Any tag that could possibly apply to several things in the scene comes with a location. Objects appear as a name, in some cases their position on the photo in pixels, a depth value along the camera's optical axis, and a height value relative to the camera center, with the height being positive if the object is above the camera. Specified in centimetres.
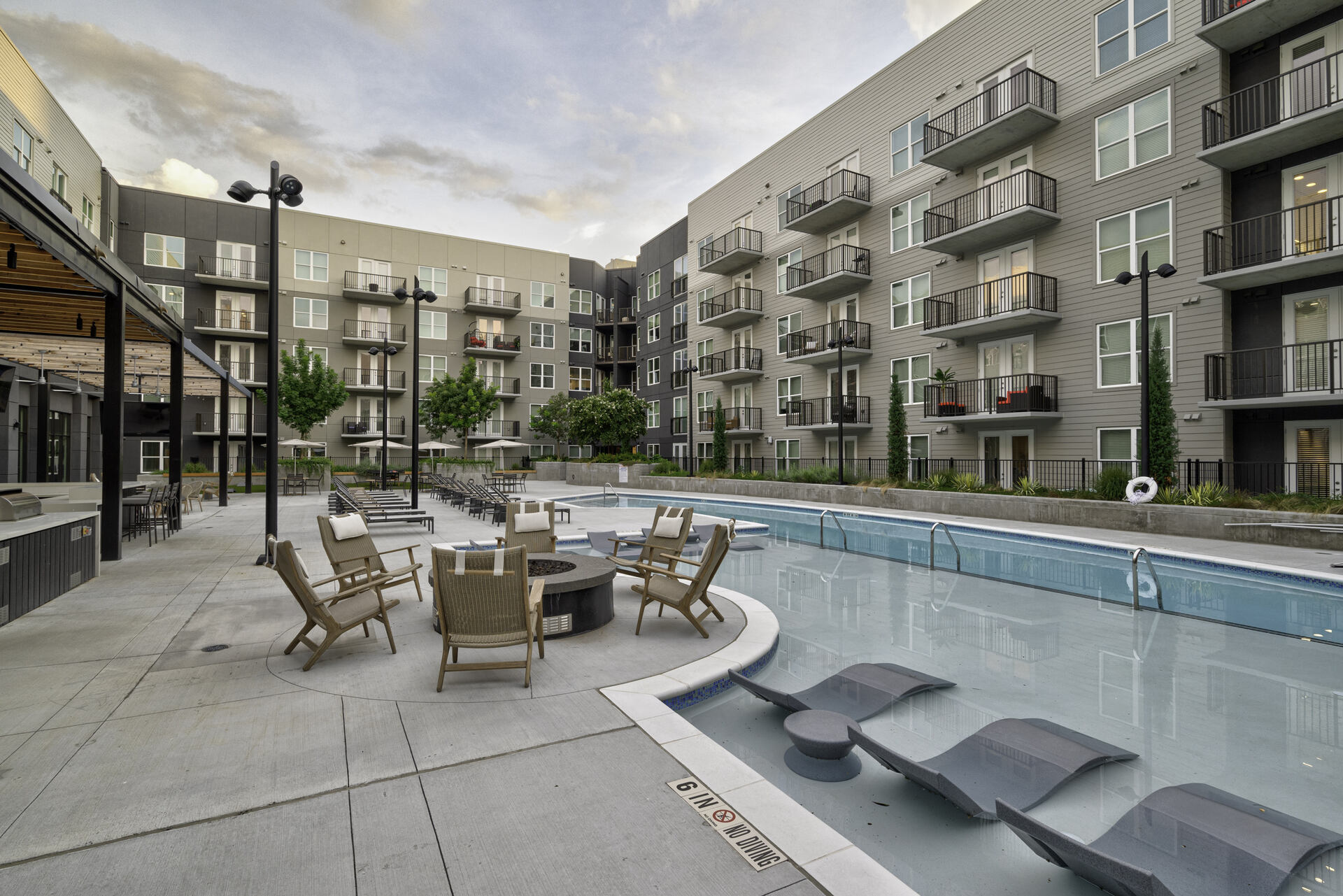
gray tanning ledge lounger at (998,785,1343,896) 233 -176
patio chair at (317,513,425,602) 605 -90
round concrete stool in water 349 -174
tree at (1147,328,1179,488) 1405 +57
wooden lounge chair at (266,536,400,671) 445 -117
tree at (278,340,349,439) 3084 +331
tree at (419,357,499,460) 3516 +303
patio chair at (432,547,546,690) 416 -99
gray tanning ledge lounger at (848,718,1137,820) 311 -178
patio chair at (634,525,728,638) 548 -125
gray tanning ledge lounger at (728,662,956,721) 427 -177
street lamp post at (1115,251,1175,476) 1311 +158
